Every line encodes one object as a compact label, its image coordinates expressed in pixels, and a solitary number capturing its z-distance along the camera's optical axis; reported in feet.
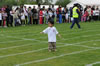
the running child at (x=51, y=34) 30.89
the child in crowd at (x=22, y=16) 73.46
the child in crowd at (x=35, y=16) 77.41
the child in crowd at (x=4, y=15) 70.44
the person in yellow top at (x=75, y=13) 61.09
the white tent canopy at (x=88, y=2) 154.65
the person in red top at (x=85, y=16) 94.38
